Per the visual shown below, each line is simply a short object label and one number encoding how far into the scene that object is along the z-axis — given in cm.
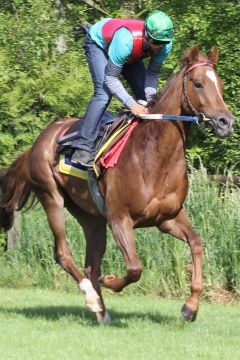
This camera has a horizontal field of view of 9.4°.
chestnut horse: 1196
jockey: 1252
